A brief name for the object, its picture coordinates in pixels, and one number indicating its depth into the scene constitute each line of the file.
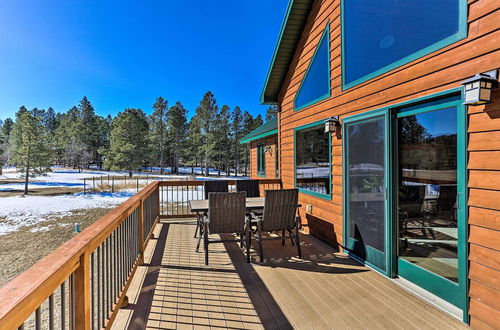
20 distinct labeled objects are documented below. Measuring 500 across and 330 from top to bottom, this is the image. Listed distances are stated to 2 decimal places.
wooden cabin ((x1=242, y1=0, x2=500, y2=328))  2.04
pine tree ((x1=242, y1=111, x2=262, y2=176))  32.75
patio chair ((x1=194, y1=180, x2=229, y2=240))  5.23
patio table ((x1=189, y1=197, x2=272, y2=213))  3.98
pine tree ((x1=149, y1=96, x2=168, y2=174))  32.69
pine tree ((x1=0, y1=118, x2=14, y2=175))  41.75
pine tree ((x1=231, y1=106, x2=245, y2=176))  32.62
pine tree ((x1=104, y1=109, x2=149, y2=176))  29.70
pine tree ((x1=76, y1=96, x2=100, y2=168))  38.84
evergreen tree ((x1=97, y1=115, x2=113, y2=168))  41.50
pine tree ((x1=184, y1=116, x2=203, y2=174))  30.05
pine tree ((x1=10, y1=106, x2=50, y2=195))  21.80
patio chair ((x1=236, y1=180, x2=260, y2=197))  5.39
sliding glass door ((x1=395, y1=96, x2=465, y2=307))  2.27
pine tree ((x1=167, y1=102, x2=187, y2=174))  33.03
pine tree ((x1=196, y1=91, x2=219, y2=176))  28.97
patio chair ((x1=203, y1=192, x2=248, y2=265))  3.57
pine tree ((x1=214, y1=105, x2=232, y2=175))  29.53
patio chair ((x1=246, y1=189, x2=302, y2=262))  3.68
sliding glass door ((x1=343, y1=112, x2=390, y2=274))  3.08
